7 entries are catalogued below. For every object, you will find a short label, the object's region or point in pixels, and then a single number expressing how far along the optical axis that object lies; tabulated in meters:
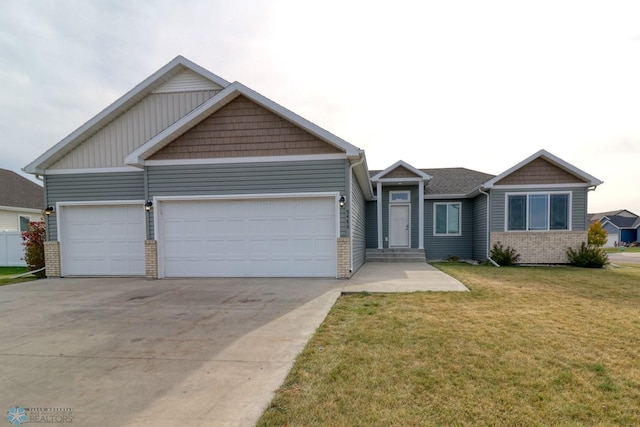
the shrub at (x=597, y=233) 18.81
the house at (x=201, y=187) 8.23
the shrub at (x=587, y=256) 11.03
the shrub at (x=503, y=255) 11.70
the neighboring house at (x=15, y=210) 13.72
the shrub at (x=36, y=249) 10.15
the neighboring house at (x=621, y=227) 39.69
